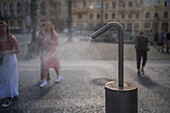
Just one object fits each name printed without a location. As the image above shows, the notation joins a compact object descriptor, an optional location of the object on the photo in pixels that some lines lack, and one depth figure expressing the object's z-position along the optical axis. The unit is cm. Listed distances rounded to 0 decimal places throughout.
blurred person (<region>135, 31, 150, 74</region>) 609
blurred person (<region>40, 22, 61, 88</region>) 491
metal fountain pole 200
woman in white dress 364
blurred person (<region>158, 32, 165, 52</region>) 1148
